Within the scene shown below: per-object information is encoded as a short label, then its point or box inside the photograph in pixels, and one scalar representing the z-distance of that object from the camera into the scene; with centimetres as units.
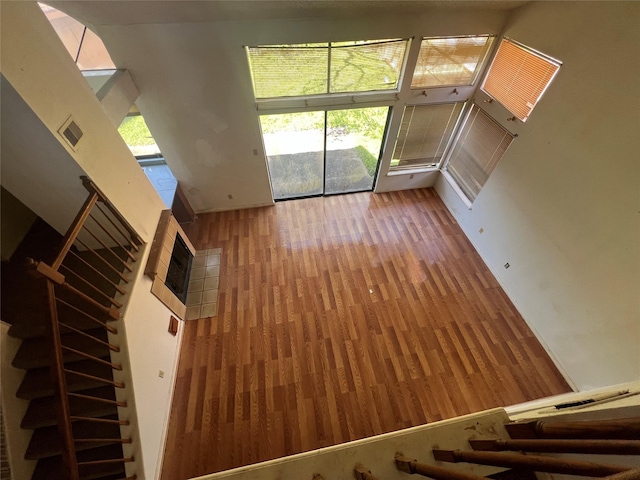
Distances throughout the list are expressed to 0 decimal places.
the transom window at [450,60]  359
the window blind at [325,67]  341
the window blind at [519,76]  310
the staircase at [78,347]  196
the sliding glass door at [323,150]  426
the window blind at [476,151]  387
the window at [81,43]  280
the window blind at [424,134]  436
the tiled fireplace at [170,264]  288
